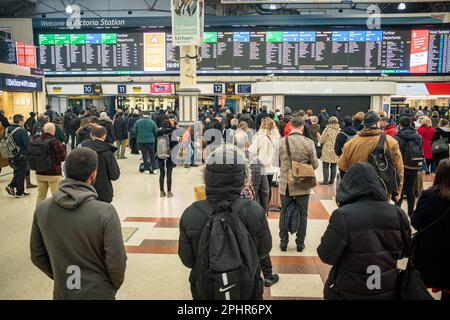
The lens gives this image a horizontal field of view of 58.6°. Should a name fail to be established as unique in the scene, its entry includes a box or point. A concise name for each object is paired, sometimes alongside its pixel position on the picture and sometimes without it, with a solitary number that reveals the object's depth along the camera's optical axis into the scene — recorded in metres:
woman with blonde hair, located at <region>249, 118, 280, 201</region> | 5.70
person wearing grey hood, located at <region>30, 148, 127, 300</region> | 2.34
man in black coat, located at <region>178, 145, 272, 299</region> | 2.22
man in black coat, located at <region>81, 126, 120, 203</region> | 4.65
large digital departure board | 14.81
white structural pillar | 10.90
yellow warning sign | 15.53
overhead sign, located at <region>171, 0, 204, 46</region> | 9.34
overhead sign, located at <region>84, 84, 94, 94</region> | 16.00
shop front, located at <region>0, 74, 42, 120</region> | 12.98
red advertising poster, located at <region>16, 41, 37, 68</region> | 14.82
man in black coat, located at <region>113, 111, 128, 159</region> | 12.77
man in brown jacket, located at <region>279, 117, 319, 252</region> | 4.80
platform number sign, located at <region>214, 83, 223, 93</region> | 15.36
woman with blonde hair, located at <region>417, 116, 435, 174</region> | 8.45
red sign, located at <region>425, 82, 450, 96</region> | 15.20
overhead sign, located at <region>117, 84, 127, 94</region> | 15.91
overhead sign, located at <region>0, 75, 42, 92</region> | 12.72
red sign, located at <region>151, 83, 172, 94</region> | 15.81
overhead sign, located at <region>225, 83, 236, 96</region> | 15.36
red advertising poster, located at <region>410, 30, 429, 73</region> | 14.77
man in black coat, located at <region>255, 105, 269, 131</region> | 11.59
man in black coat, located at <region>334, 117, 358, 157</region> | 6.69
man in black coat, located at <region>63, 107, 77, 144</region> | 13.76
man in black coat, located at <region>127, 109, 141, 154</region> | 12.83
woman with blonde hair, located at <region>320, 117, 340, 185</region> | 8.66
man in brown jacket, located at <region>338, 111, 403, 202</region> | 4.46
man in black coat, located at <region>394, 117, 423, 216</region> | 5.91
